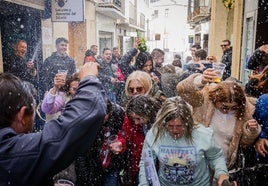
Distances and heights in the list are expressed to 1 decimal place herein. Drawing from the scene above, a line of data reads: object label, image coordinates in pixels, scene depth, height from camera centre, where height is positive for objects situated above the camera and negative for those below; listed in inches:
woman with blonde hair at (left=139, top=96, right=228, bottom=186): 103.7 -32.1
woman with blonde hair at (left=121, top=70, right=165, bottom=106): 153.0 -18.4
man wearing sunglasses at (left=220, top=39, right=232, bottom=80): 328.8 -7.9
